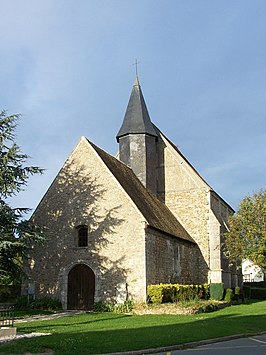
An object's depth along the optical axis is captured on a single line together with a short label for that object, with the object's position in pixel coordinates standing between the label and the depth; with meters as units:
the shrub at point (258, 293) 33.94
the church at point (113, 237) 21.95
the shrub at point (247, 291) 32.56
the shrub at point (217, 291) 25.91
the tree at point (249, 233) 27.38
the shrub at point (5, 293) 23.30
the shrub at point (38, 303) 22.31
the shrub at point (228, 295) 26.13
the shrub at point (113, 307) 20.92
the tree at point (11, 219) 19.78
